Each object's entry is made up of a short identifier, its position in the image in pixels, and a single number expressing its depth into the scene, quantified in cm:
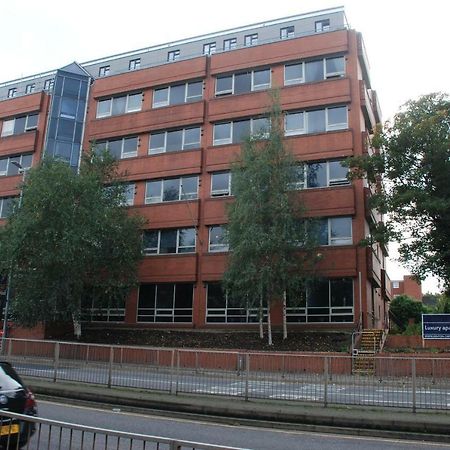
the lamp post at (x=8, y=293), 2741
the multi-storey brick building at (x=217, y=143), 2912
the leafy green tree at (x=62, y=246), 2678
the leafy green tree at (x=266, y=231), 2541
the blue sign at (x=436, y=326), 2411
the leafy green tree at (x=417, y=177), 2570
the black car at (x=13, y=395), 677
